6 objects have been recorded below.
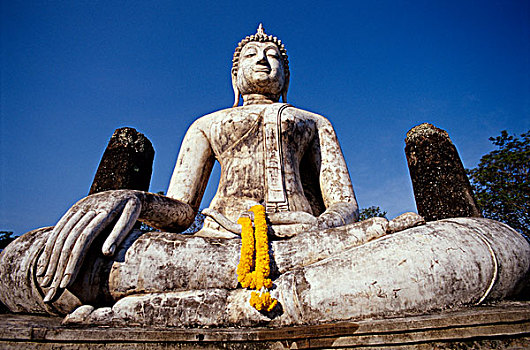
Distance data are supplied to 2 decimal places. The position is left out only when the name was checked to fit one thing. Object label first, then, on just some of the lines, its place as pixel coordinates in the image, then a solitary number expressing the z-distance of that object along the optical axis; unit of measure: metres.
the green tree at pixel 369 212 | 25.19
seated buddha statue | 2.47
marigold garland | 2.49
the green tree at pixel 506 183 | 14.99
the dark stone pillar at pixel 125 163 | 7.20
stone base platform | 1.94
